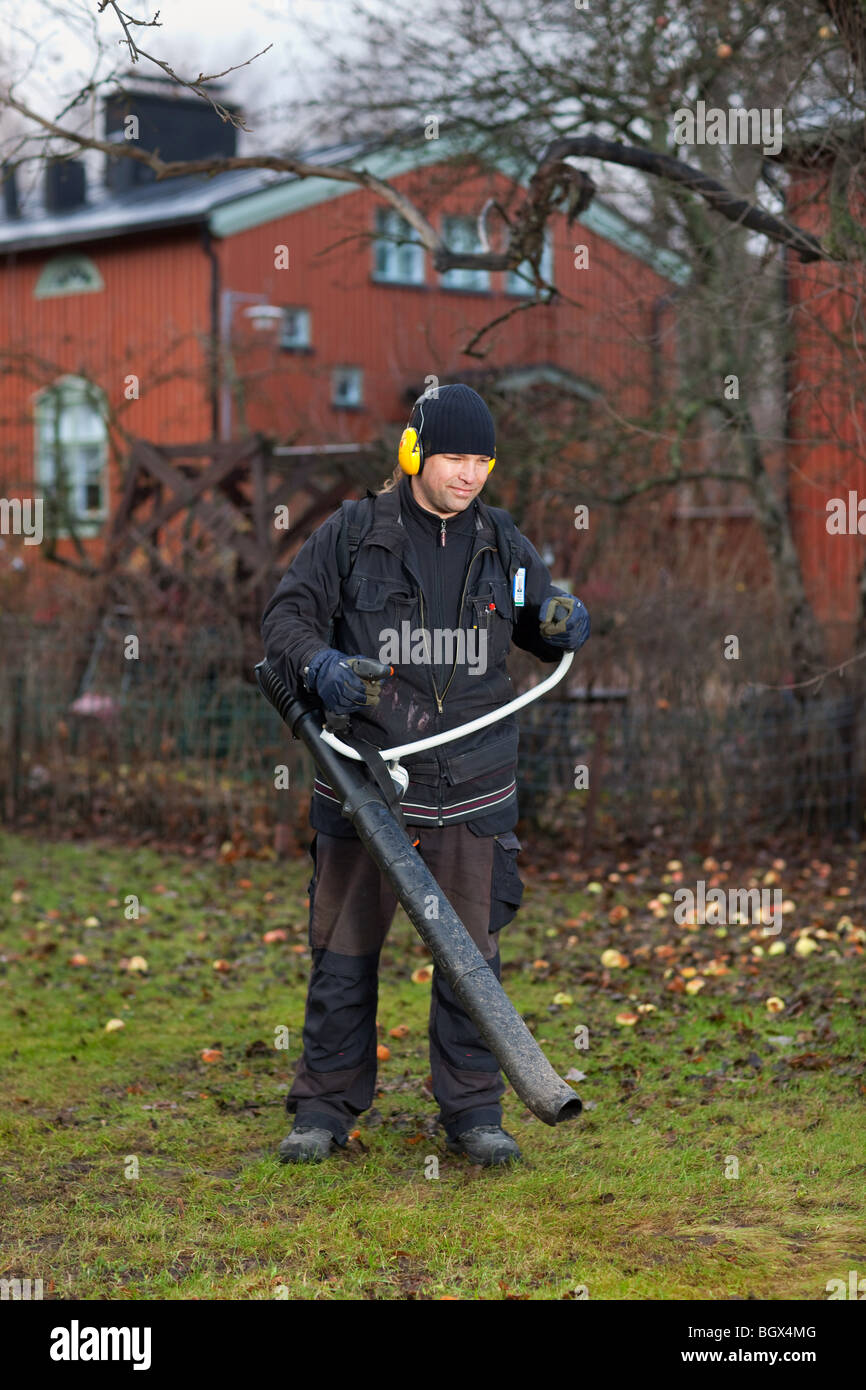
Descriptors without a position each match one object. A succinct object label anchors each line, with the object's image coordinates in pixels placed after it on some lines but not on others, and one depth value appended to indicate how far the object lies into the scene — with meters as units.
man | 4.29
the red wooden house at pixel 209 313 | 20.20
